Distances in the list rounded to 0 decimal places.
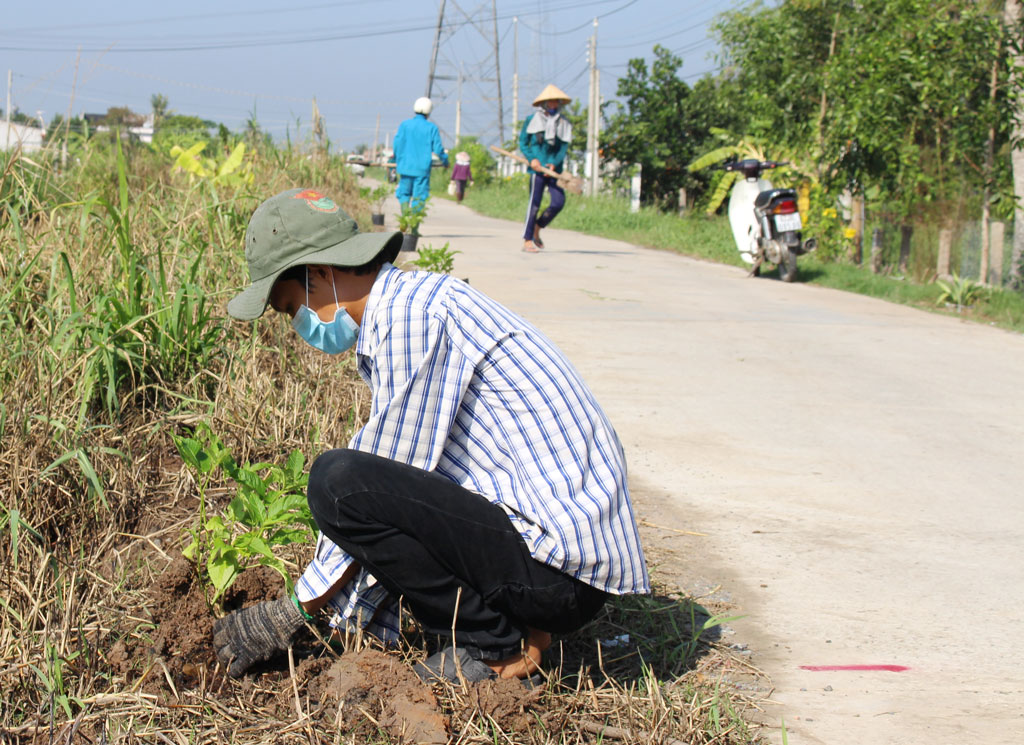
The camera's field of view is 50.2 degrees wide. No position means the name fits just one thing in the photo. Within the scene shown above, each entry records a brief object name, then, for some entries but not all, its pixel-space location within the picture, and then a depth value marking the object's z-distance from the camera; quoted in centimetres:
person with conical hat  1250
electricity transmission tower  5628
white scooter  1122
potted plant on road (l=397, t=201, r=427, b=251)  866
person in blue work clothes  1225
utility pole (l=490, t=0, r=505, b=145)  5935
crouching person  237
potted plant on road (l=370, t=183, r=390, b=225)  1170
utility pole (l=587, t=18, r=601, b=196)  2641
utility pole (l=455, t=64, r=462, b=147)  6775
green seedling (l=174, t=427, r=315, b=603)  268
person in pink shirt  3144
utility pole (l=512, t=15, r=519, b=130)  5429
